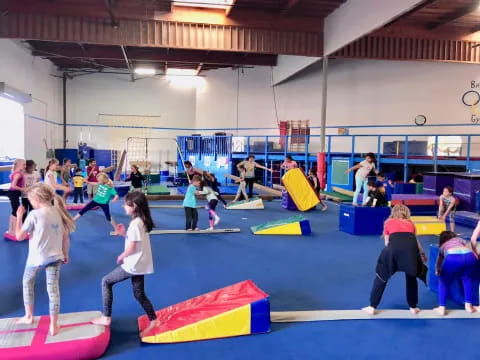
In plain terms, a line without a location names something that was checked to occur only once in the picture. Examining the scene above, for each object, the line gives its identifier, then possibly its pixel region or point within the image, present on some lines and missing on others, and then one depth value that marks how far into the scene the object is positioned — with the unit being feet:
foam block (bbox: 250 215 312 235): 28.68
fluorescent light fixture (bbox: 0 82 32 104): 47.81
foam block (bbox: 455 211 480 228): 31.38
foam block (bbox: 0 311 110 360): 10.77
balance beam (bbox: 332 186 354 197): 49.44
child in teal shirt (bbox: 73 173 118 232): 26.37
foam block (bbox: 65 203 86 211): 37.96
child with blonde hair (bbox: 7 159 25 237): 23.90
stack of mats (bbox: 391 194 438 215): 35.40
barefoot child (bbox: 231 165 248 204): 44.91
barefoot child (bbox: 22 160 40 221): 24.57
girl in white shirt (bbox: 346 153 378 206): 36.83
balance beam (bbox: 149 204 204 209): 40.50
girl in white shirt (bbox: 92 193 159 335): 12.31
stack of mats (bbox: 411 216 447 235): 29.12
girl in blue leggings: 14.33
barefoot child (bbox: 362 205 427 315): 13.94
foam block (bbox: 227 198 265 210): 41.32
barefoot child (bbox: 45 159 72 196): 29.07
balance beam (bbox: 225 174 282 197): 51.75
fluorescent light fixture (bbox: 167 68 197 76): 82.82
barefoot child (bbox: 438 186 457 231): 29.09
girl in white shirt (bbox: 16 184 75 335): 11.96
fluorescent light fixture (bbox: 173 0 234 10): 43.50
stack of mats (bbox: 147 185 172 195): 47.97
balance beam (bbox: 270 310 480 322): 14.24
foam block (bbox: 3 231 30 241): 25.63
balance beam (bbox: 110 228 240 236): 28.50
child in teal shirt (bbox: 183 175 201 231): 27.40
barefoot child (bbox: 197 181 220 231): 29.04
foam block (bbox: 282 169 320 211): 39.52
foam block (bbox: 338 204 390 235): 29.07
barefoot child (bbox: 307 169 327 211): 41.04
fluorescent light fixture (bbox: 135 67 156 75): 75.51
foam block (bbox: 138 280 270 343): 12.52
